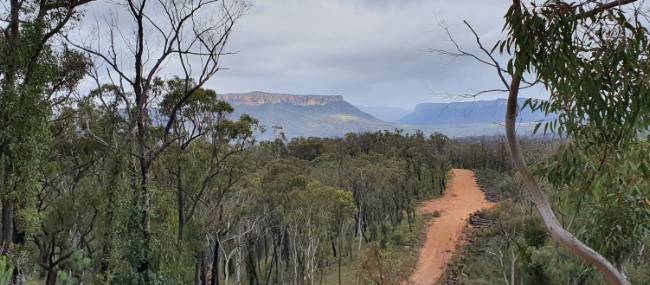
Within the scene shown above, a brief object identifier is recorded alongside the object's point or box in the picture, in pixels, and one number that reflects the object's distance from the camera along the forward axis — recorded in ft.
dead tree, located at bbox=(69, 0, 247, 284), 30.25
